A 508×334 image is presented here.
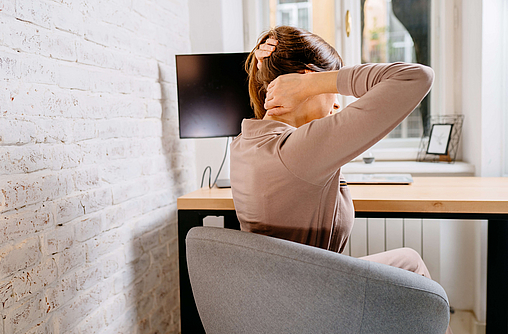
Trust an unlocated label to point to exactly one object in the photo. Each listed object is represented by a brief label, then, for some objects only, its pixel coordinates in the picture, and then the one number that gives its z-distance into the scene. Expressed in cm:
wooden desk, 130
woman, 77
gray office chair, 72
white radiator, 209
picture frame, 217
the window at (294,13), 243
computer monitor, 180
